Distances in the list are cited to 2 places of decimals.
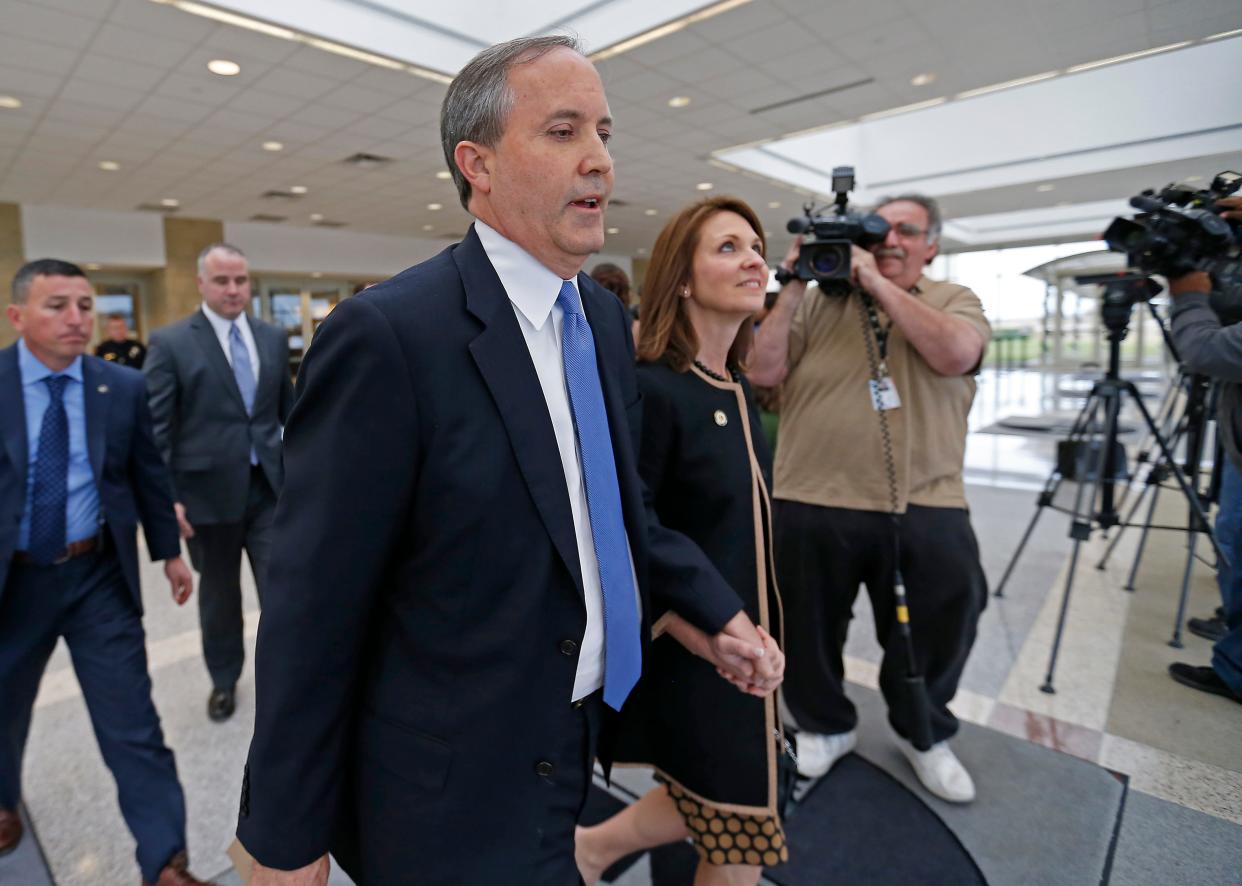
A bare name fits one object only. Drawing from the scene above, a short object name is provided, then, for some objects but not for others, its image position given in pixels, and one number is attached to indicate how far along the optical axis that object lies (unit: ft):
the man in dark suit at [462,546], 2.58
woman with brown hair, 4.24
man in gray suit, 8.45
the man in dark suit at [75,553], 5.62
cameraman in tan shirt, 6.03
